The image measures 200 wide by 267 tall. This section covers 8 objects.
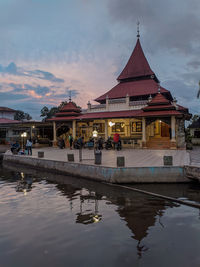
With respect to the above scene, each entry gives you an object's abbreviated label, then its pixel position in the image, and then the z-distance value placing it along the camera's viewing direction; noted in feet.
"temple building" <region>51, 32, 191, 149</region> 75.36
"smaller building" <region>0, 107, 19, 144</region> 104.63
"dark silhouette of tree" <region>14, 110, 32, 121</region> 239.09
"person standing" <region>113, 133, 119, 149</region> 73.51
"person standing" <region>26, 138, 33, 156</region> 65.77
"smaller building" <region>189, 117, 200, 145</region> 114.83
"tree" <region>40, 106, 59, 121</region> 216.21
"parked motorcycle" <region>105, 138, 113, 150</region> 77.15
